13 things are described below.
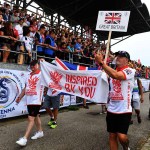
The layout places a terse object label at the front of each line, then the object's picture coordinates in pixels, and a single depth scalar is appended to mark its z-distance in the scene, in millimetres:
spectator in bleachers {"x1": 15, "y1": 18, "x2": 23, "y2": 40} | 6139
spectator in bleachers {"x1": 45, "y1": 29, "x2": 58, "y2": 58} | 6574
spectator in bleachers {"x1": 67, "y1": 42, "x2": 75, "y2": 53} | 7597
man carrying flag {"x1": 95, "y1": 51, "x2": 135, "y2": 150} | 2919
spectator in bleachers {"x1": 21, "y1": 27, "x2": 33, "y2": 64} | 5970
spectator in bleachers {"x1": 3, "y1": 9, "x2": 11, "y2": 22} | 6643
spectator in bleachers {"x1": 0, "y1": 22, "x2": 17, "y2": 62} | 5477
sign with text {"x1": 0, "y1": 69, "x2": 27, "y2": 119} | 5121
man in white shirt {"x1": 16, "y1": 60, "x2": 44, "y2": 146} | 3956
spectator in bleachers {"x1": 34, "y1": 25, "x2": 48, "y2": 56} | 6274
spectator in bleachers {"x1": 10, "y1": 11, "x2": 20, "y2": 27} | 6551
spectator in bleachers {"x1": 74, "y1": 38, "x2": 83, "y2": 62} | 7970
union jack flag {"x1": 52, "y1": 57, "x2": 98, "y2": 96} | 4307
